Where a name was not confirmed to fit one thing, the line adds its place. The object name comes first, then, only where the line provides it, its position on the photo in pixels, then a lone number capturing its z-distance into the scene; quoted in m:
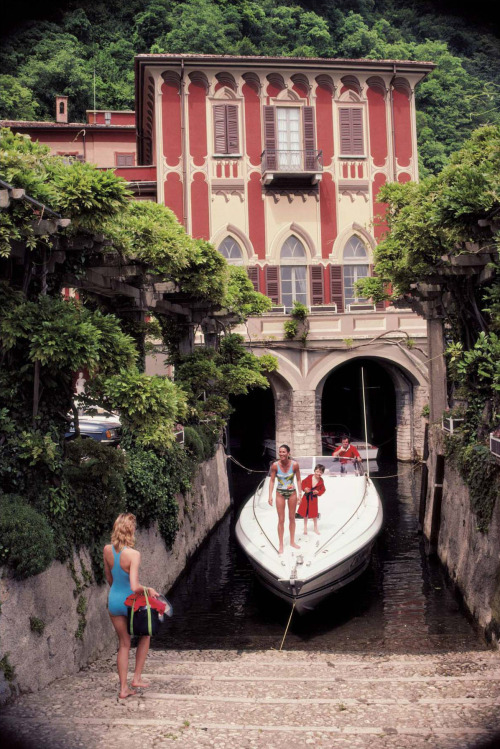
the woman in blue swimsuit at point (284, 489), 14.12
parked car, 23.22
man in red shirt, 20.38
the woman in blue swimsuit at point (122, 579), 7.78
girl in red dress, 15.27
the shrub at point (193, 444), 18.59
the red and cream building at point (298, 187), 32.84
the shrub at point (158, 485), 13.25
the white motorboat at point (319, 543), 13.55
